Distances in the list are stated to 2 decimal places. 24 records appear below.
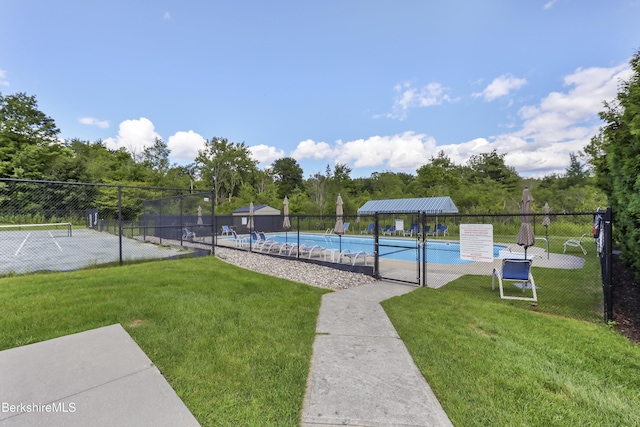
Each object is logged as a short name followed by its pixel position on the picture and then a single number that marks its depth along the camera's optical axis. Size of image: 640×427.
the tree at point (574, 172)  33.86
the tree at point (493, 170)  34.69
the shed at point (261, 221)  20.86
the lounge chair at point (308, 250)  9.28
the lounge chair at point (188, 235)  13.73
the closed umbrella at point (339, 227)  11.48
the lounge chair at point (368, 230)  20.39
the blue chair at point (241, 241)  12.84
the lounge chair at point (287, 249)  9.96
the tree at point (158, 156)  43.25
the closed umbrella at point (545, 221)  12.95
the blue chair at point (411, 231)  17.52
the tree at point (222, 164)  41.84
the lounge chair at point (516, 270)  5.27
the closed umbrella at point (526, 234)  6.89
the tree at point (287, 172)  48.72
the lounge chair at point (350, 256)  8.18
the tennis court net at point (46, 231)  16.76
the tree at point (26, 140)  28.16
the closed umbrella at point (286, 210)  13.66
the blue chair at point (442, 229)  17.34
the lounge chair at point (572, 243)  11.90
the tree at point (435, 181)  27.69
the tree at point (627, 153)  3.68
